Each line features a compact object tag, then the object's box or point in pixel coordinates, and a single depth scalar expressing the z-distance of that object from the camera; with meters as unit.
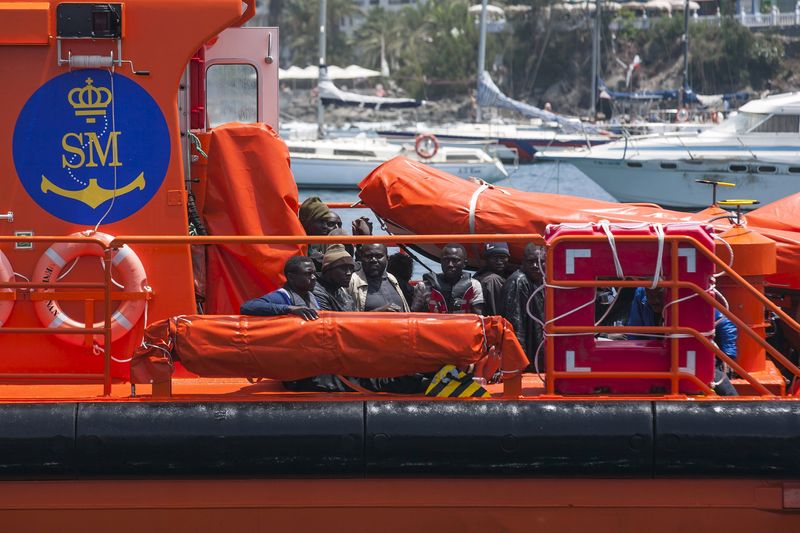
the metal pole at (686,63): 121.50
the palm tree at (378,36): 178.50
